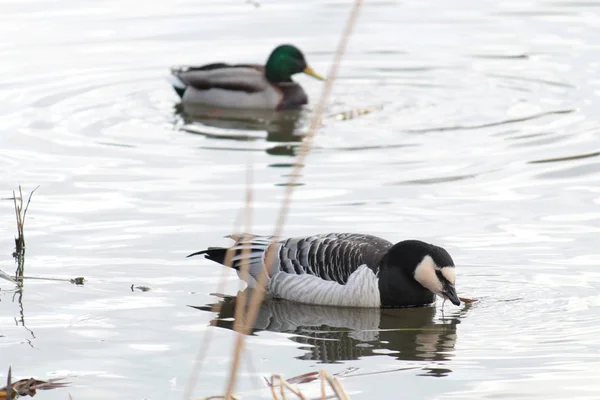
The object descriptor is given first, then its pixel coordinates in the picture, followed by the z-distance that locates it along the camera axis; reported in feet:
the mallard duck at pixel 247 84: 112.68
